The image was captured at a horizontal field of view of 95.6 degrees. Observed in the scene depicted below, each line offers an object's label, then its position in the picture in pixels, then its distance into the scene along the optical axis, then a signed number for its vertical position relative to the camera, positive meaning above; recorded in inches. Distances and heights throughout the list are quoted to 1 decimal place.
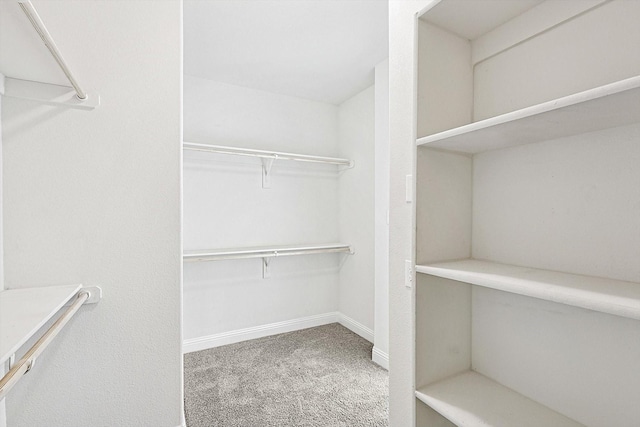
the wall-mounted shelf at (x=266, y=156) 96.4 +20.9
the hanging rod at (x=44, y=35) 26.8 +19.1
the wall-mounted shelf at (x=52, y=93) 46.4 +20.0
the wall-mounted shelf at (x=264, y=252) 96.6 -14.9
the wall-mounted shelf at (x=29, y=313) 29.0 -13.3
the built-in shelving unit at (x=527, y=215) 28.4 -0.5
